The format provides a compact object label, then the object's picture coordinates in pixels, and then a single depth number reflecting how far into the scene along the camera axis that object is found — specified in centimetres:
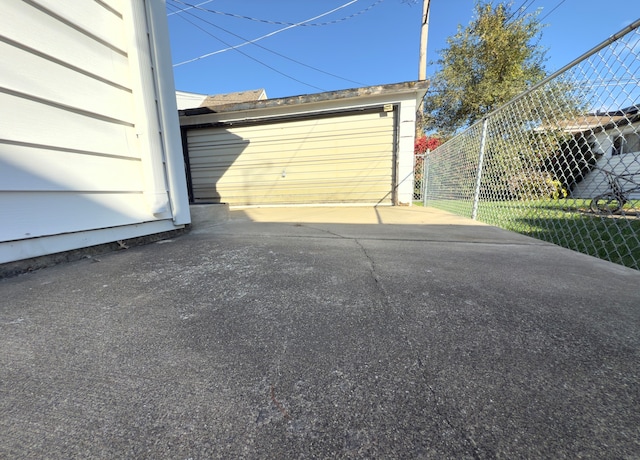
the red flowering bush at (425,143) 882
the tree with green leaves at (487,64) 757
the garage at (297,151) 497
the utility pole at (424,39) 714
